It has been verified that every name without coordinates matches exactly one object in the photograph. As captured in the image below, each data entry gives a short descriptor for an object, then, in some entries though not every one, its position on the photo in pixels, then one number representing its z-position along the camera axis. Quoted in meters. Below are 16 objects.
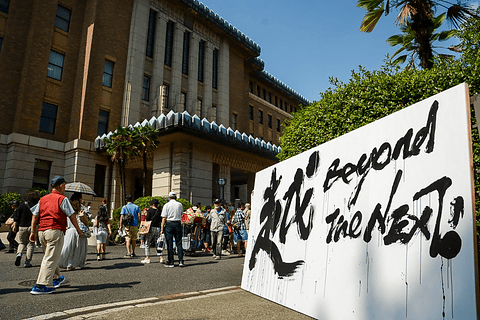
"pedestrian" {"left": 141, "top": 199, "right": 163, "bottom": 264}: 9.84
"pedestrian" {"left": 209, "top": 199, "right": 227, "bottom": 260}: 11.13
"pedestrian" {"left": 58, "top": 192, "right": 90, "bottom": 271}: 7.86
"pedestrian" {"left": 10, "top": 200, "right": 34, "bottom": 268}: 8.85
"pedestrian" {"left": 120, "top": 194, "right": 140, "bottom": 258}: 10.20
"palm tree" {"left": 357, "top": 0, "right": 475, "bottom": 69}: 9.73
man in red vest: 5.55
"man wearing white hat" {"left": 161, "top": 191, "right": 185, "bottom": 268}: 8.93
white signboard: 2.19
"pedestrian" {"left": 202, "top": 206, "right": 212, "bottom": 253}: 12.94
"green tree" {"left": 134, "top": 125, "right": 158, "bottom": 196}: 18.45
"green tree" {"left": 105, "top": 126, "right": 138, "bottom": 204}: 18.67
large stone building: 19.73
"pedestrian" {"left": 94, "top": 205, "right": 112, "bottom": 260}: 9.88
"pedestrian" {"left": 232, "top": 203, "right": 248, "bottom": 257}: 11.87
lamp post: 19.84
